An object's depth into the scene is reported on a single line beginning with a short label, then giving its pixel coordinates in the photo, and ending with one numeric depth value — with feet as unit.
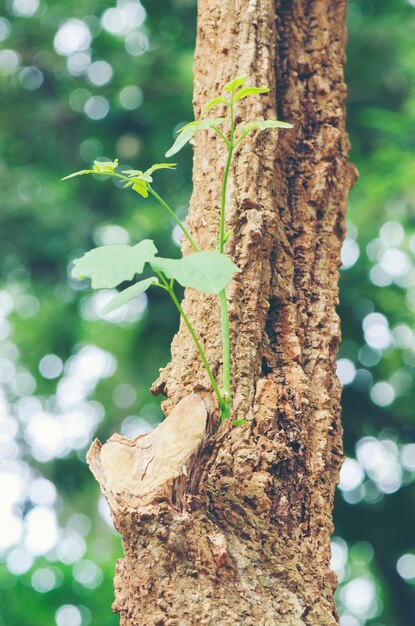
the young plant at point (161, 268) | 4.89
